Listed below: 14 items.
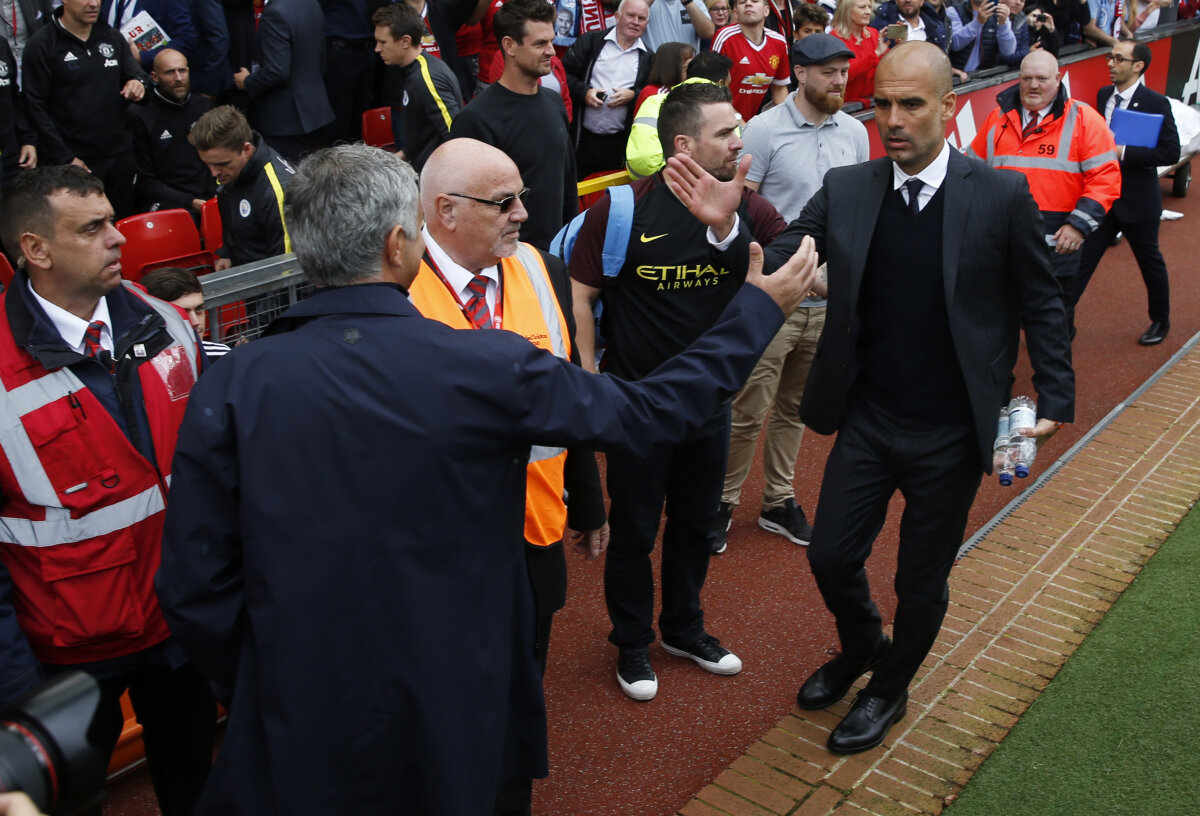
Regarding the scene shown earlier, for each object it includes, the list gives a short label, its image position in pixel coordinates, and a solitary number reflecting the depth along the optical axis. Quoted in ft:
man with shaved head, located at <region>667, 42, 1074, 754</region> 12.27
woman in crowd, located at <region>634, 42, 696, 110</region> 26.43
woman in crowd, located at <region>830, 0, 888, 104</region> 30.55
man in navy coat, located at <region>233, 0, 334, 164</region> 26.03
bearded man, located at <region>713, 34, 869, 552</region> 18.51
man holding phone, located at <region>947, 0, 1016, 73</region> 39.86
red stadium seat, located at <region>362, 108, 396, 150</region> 30.19
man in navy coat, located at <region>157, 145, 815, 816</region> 7.70
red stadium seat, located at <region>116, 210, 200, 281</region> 21.03
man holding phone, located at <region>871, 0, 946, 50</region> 35.08
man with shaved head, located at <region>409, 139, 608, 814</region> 10.80
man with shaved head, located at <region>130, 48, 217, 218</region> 25.05
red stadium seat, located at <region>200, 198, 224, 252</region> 21.63
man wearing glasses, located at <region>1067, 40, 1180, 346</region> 27.07
